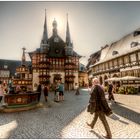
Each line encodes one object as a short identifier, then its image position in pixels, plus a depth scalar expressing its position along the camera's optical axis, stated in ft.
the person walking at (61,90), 40.13
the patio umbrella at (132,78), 57.14
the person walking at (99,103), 13.21
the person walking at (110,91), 35.35
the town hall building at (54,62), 106.62
